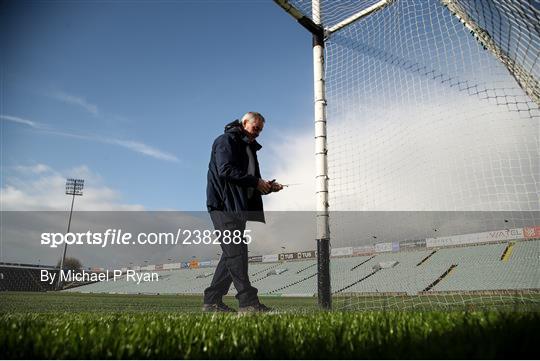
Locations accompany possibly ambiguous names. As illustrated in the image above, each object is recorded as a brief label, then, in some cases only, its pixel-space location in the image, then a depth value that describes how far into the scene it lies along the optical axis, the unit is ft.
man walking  12.84
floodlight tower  162.16
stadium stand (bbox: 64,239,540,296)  81.56
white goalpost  16.01
